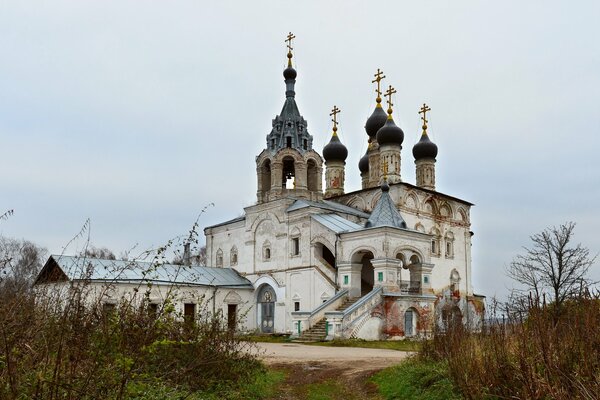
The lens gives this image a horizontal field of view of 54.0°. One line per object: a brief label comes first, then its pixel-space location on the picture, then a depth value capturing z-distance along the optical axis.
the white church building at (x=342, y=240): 21.33
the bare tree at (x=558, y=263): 18.91
